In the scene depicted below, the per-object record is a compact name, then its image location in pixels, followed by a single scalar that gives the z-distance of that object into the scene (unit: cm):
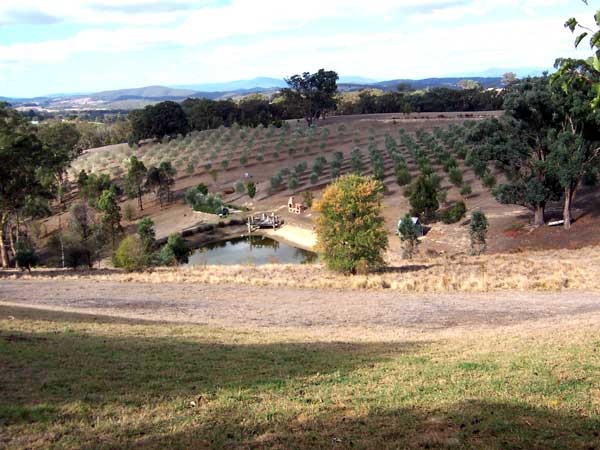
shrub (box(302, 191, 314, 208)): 5203
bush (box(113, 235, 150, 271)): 3153
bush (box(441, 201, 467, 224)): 4162
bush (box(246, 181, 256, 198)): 5834
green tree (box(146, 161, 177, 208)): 5981
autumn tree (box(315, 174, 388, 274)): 2752
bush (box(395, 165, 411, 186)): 5247
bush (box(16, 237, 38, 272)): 3344
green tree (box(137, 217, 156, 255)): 3541
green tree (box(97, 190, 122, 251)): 4559
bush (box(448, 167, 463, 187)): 4984
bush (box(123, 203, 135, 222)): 5481
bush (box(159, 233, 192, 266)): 3694
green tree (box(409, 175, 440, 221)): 4219
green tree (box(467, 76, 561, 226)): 3462
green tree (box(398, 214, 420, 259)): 3430
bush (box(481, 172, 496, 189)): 4709
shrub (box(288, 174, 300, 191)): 5928
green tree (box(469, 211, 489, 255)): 3344
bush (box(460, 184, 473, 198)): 4753
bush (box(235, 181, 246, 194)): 6244
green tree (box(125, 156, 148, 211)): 6038
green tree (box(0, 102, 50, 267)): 3425
